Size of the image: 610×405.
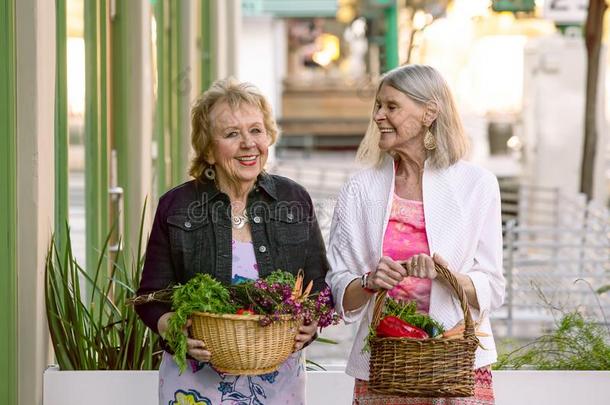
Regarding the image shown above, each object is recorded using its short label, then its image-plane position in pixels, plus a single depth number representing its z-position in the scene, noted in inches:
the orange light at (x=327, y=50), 1618.7
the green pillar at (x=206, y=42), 646.7
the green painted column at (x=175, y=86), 550.8
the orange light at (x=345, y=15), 1537.5
